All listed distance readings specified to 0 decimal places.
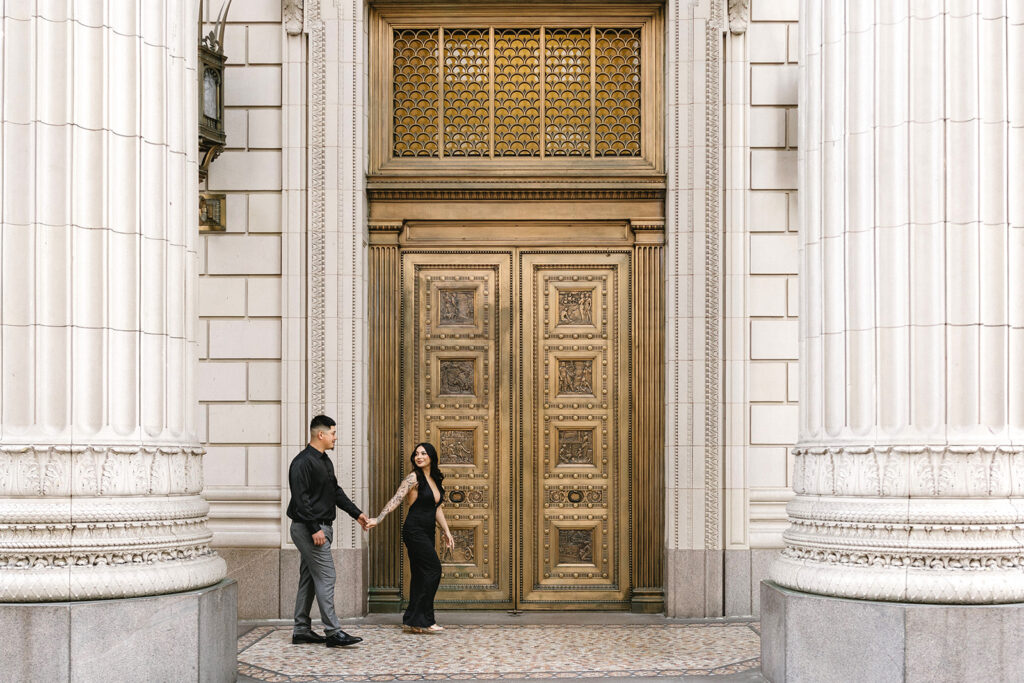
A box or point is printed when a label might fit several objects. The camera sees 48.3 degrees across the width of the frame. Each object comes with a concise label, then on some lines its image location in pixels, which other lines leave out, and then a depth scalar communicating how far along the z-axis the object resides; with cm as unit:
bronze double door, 1268
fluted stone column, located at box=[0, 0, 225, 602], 778
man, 1045
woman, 1138
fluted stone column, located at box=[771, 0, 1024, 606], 787
